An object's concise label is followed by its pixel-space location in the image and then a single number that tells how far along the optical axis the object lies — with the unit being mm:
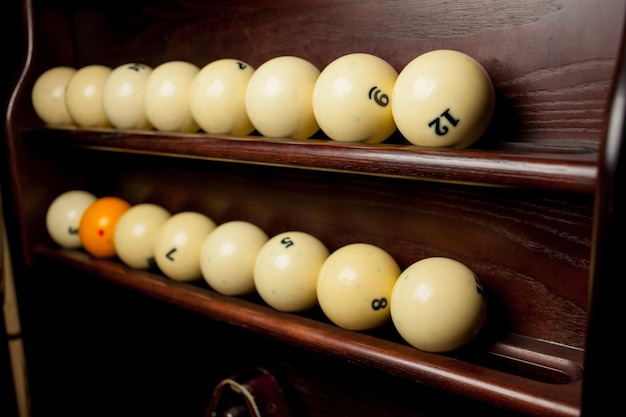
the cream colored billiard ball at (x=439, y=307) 600
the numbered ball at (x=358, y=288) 640
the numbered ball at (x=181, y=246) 745
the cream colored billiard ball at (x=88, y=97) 811
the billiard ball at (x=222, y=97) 696
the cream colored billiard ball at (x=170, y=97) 732
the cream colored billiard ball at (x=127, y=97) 768
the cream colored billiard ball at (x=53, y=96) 850
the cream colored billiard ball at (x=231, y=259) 711
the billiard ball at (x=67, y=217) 853
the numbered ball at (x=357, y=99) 621
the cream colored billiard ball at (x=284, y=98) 658
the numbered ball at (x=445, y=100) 583
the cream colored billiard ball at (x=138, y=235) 782
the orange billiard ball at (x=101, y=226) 815
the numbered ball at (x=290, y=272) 673
